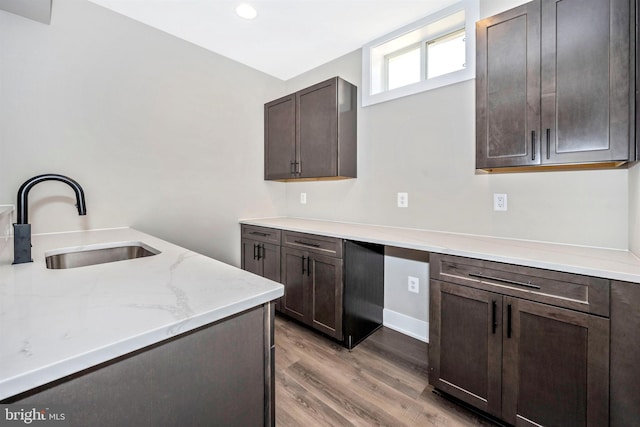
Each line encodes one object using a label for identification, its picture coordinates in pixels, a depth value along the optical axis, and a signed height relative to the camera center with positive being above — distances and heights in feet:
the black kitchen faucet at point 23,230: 3.45 -0.24
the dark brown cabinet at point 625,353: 3.48 -1.86
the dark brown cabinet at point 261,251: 8.39 -1.32
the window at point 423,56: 6.43 +4.25
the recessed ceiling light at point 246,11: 6.74 +4.97
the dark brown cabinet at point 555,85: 4.11 +2.05
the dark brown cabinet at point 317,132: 8.05 +2.44
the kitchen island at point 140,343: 1.61 -0.85
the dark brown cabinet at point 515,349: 3.79 -2.18
